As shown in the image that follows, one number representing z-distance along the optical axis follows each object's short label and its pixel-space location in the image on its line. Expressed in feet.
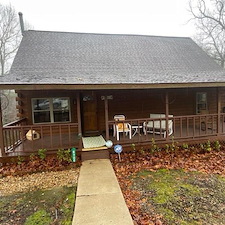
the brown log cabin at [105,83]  19.17
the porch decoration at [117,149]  18.57
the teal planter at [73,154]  18.39
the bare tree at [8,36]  56.17
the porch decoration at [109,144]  19.04
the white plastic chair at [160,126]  22.57
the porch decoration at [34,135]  22.99
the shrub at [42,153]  18.21
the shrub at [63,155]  18.61
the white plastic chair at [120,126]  21.14
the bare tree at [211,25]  56.10
